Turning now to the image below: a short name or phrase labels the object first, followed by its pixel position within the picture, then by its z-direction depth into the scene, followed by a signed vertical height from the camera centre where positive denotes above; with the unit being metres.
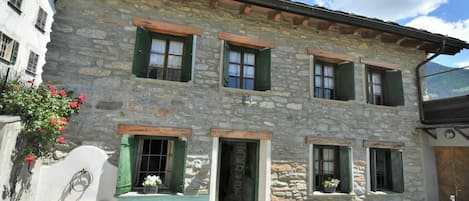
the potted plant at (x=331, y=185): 6.24 -0.88
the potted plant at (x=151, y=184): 4.90 -0.84
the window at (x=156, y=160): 5.02 -0.41
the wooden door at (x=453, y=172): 7.17 -0.49
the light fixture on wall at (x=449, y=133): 7.20 +0.59
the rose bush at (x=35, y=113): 3.76 +0.31
